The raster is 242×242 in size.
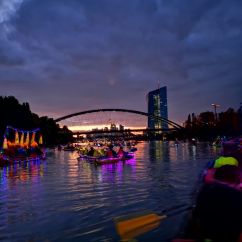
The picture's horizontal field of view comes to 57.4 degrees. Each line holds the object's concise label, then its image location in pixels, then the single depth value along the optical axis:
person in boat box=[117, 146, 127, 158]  29.67
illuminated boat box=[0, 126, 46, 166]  30.28
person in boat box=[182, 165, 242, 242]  3.30
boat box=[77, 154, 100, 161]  27.92
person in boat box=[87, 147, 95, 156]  31.62
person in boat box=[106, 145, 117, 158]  27.70
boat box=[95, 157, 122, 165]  26.58
